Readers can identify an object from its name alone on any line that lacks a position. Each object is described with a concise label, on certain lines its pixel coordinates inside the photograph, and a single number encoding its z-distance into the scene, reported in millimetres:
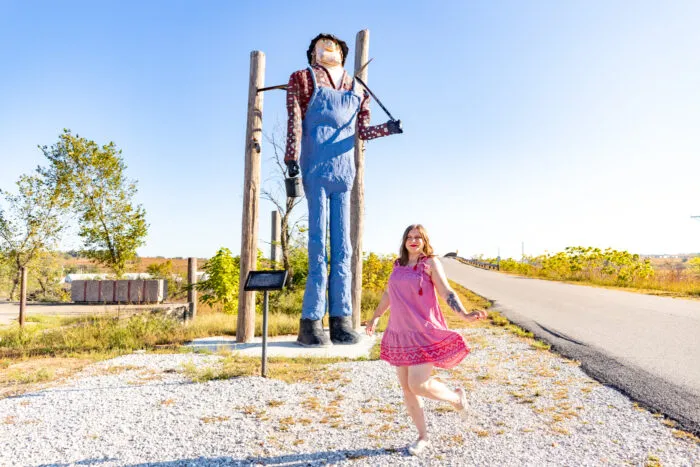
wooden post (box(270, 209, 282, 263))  12516
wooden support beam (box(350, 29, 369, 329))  7504
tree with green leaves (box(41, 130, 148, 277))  16953
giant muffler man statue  6273
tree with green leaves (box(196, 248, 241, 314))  10133
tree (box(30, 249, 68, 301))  17000
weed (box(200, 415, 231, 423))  3606
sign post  4840
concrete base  5973
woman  3020
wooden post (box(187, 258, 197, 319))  9594
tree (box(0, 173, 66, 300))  16344
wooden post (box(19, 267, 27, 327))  8008
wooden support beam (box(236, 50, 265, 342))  6762
